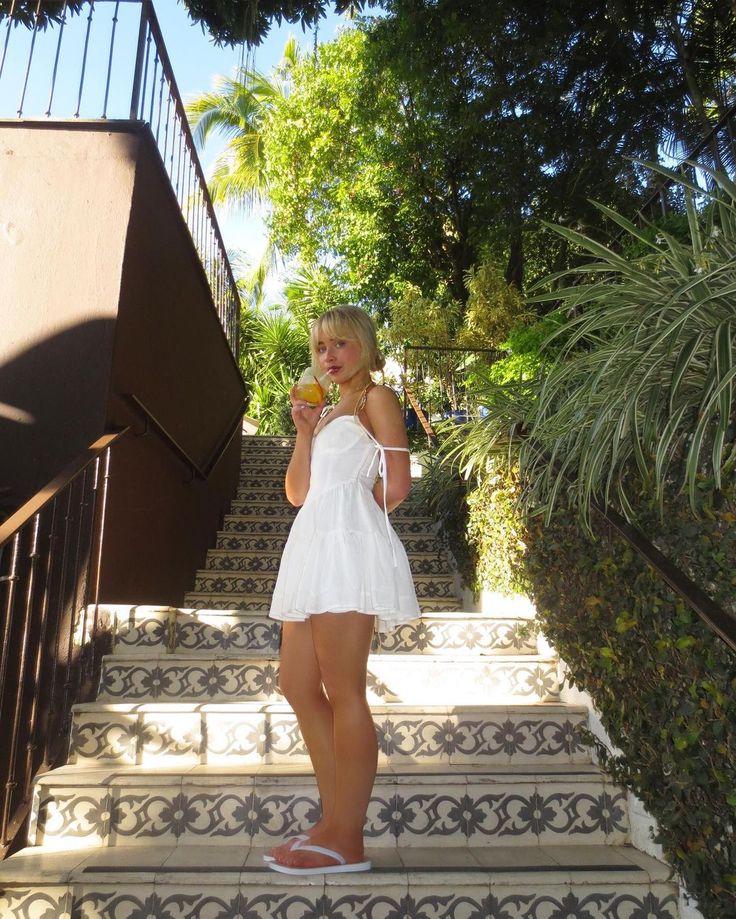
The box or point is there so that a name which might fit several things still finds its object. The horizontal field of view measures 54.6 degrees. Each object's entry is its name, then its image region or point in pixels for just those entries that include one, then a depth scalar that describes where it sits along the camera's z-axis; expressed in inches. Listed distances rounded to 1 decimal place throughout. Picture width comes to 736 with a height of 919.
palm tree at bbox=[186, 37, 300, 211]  577.9
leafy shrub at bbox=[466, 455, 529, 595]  125.8
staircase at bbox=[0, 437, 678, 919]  69.9
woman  69.4
